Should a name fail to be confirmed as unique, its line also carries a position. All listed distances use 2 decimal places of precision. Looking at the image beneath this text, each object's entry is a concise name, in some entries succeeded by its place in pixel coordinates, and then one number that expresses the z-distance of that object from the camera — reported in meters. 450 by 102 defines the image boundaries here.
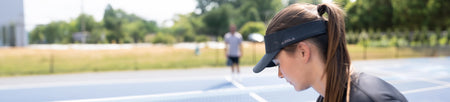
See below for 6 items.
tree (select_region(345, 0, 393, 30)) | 36.75
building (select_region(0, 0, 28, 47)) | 29.41
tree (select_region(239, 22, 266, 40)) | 44.47
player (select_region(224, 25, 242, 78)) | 8.47
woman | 0.99
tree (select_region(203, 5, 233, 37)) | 59.80
